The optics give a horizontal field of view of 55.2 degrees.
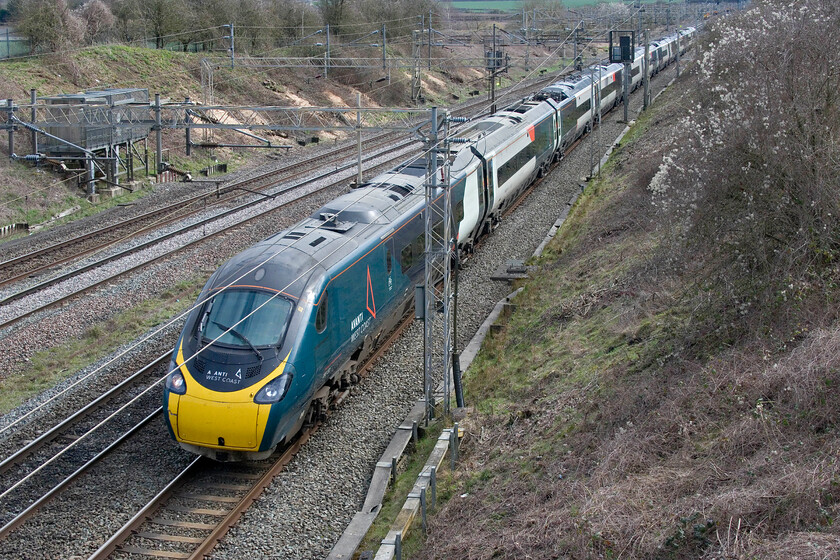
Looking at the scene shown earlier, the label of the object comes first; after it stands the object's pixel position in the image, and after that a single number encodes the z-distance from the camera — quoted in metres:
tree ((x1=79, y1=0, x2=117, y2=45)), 48.52
